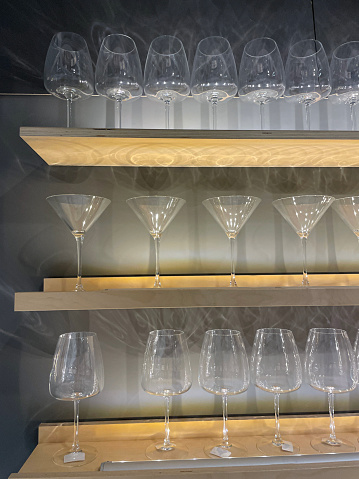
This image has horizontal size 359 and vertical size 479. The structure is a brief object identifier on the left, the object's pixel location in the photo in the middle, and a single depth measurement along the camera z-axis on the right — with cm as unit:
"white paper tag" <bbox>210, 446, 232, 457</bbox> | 96
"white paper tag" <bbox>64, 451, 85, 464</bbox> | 94
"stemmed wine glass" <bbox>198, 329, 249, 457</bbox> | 92
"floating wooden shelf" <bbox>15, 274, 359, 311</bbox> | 91
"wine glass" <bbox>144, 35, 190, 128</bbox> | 102
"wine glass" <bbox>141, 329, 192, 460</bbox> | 91
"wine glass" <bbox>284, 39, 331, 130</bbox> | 104
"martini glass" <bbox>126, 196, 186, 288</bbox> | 100
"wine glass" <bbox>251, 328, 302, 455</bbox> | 93
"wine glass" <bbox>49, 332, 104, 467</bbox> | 91
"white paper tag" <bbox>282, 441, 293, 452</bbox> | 98
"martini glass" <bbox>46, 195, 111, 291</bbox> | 97
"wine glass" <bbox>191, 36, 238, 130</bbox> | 102
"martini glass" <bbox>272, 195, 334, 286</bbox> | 101
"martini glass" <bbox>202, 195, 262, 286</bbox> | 101
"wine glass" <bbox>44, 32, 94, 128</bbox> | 98
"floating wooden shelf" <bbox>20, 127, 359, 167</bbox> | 95
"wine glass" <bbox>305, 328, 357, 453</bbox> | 93
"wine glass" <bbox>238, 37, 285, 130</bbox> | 103
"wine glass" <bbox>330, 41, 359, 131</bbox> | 106
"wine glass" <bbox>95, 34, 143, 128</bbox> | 101
